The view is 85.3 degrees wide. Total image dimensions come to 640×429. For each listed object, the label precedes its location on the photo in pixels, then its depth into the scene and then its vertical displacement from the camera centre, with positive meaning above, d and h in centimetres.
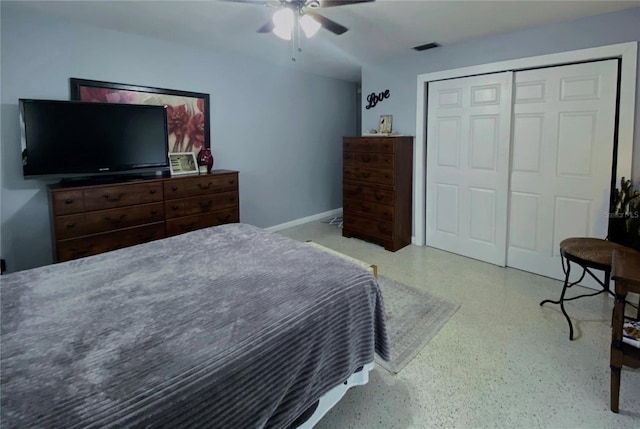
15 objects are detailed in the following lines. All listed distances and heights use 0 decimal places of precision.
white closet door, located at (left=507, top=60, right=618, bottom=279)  290 +12
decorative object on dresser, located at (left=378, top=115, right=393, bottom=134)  435 +62
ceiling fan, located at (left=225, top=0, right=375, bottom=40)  211 +102
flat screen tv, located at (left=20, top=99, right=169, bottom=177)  269 +32
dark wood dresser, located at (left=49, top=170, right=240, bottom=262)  270 -30
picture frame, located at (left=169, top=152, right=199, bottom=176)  365 +13
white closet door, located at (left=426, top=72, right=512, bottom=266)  349 +10
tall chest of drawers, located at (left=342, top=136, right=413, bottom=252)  397 -16
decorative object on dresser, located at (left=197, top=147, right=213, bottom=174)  376 +16
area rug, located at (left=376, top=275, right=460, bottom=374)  219 -108
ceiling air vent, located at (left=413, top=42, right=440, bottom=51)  361 +135
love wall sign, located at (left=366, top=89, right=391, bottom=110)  435 +98
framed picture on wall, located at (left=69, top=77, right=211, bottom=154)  311 +73
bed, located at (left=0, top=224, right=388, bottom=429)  91 -54
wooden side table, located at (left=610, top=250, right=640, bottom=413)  162 -78
